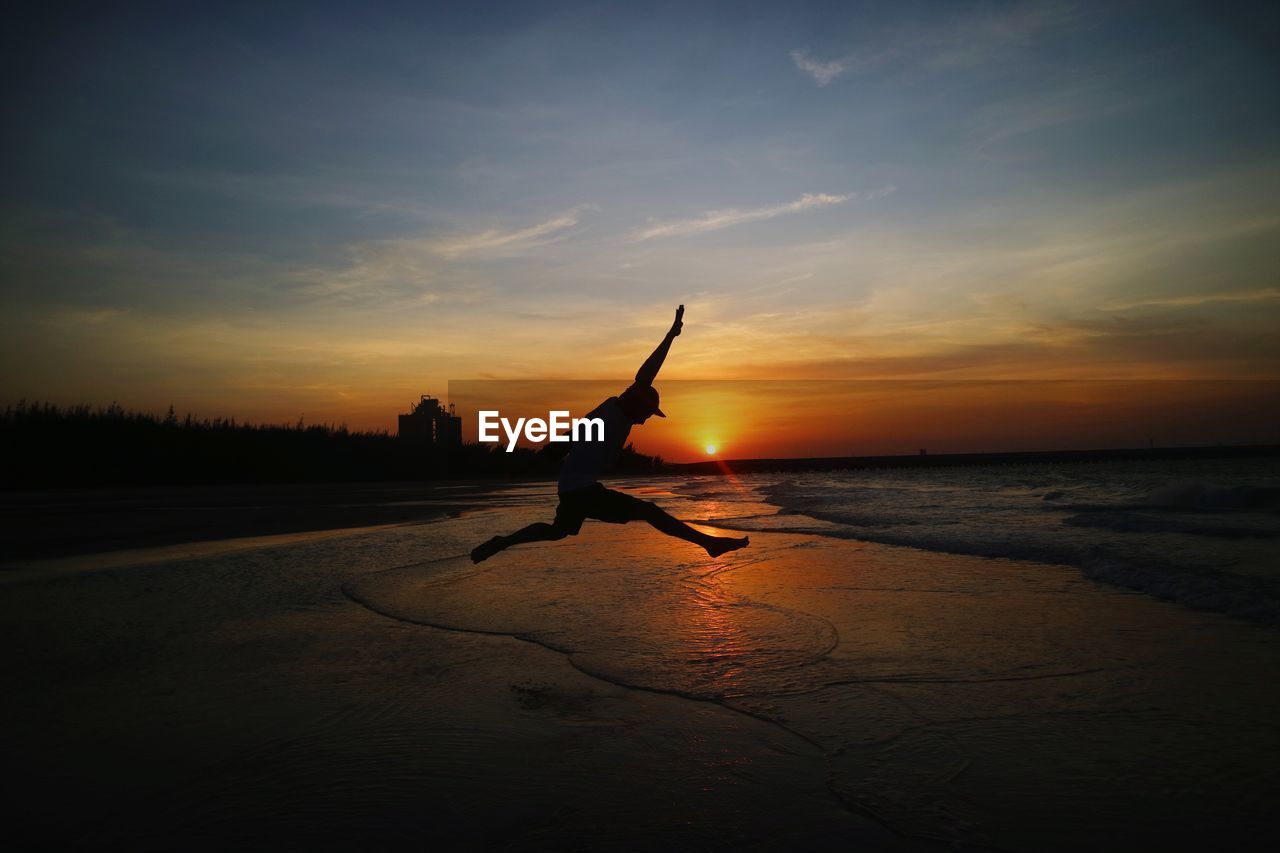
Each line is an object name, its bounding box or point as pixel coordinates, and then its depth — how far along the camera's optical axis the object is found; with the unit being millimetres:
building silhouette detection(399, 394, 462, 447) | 55156
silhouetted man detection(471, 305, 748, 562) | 6738
